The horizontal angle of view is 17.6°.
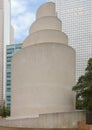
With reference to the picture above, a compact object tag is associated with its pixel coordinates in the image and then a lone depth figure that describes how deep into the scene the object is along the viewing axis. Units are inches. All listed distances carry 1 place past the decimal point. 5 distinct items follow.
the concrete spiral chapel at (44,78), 1114.7
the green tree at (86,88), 1021.8
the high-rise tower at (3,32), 4712.1
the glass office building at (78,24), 3931.1
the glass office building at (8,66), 4419.8
